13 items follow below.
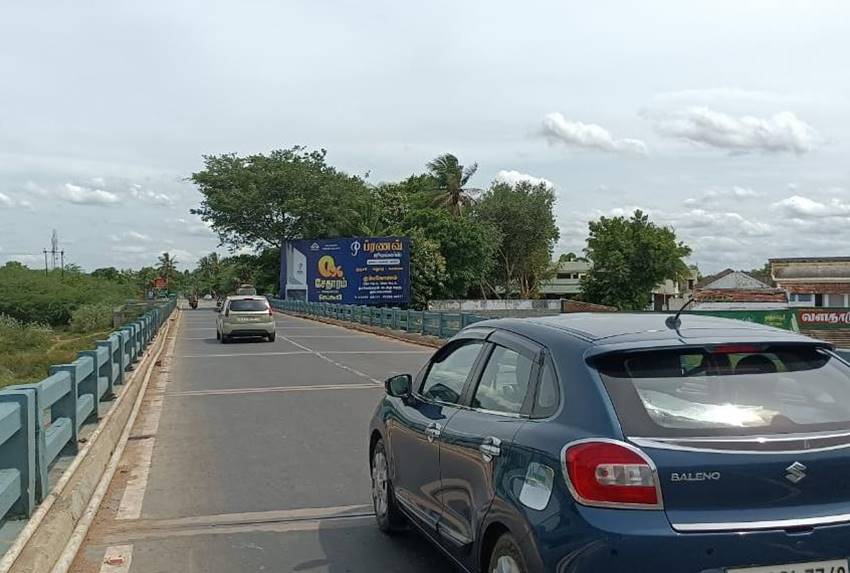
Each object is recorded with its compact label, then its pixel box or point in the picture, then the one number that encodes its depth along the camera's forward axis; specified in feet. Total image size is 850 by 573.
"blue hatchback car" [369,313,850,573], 10.27
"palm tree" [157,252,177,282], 523.54
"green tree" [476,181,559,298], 235.20
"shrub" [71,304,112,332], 198.70
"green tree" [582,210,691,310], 220.84
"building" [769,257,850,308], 180.86
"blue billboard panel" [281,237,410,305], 172.55
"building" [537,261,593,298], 293.35
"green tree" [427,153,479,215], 246.27
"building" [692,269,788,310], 132.28
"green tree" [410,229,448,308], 198.29
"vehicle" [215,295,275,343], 90.38
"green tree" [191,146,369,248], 211.20
